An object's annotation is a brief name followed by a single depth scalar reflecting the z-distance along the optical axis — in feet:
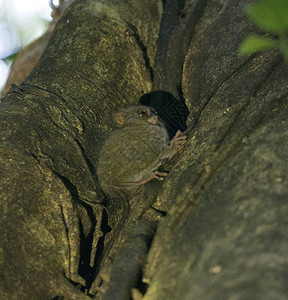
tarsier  11.57
